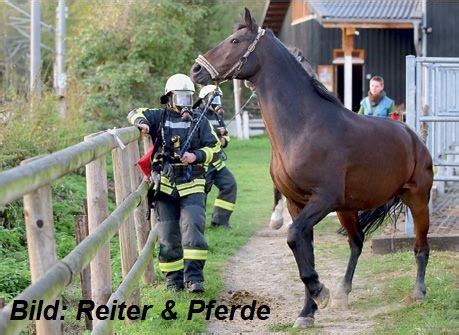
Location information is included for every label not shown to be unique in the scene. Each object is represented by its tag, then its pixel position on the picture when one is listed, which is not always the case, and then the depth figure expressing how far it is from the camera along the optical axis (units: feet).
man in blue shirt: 63.38
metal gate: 52.77
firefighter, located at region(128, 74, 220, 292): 40.88
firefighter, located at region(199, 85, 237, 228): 64.60
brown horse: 36.09
